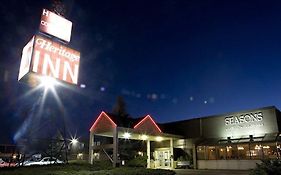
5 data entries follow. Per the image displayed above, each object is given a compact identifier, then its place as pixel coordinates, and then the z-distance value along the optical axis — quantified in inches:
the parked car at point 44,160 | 1167.1
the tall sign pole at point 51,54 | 635.9
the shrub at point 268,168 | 442.6
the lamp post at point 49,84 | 655.0
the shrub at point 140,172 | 547.3
